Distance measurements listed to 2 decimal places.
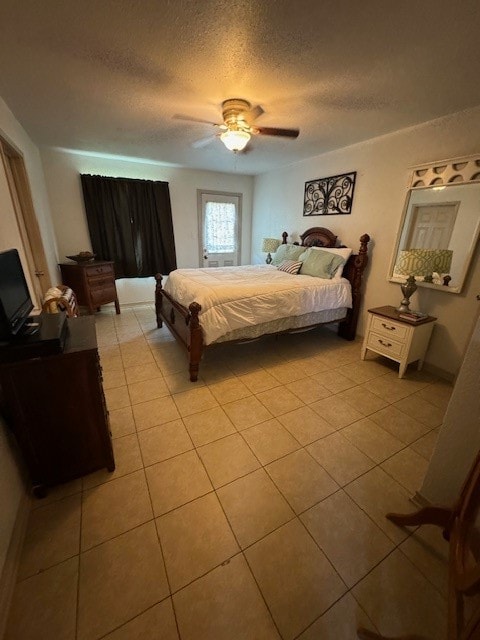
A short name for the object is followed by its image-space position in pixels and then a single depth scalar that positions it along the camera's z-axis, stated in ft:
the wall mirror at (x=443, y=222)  7.45
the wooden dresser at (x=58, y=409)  4.04
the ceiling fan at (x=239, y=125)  6.84
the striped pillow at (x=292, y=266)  11.69
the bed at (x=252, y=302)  7.97
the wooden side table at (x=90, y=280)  12.19
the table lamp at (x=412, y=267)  7.78
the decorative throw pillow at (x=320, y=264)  10.71
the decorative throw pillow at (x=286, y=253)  12.52
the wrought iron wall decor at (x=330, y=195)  10.83
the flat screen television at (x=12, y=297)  3.79
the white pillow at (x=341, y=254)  10.64
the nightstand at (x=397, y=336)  8.19
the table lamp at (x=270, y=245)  14.40
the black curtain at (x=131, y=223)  13.04
